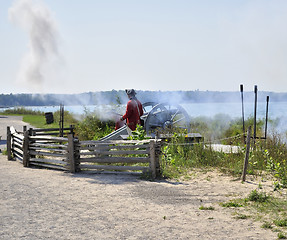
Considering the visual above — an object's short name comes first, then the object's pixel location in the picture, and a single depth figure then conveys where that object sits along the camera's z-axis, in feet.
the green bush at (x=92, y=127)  58.75
